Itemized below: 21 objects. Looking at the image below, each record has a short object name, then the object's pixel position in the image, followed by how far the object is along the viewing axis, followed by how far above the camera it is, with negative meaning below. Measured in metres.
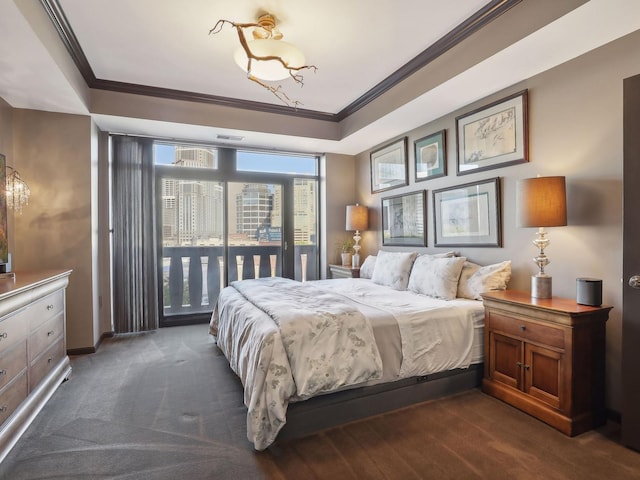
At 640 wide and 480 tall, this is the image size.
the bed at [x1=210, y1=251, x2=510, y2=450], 1.92 -0.73
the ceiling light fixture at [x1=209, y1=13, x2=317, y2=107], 2.38 +1.34
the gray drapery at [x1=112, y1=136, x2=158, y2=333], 4.16 +0.03
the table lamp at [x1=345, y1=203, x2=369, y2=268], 4.85 +0.24
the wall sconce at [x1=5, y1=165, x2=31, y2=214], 3.04 +0.45
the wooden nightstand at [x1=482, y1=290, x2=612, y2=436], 2.03 -0.81
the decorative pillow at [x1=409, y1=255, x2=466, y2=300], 2.97 -0.38
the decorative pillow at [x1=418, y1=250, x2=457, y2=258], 3.36 -0.20
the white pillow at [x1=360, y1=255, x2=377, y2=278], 4.37 -0.41
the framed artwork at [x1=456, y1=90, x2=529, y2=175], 2.80 +0.92
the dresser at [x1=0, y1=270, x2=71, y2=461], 1.90 -0.75
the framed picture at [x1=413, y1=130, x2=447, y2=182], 3.62 +0.90
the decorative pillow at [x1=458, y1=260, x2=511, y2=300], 2.80 -0.38
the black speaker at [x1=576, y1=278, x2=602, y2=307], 2.09 -0.36
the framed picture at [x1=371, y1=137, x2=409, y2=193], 4.22 +0.94
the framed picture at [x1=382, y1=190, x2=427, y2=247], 3.95 +0.21
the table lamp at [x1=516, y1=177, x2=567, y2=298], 2.27 +0.19
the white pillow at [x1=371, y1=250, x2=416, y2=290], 3.52 -0.37
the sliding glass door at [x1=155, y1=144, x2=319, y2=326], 4.60 +0.19
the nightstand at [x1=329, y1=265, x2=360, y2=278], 4.59 -0.51
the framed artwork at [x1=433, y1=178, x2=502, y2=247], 3.05 +0.21
